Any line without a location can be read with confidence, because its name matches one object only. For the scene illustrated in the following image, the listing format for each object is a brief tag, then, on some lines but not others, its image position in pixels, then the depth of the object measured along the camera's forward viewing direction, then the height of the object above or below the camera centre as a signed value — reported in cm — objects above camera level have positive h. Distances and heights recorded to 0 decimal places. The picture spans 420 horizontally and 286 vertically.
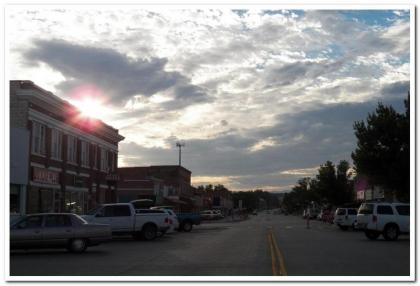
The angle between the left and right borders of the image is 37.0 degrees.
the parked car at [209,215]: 8082 -175
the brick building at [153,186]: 7631 +192
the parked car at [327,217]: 6336 -145
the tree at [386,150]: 3884 +342
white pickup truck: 3111 -94
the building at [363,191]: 6931 +146
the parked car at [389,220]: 2962 -77
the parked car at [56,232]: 2189 -112
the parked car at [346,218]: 4422 -105
